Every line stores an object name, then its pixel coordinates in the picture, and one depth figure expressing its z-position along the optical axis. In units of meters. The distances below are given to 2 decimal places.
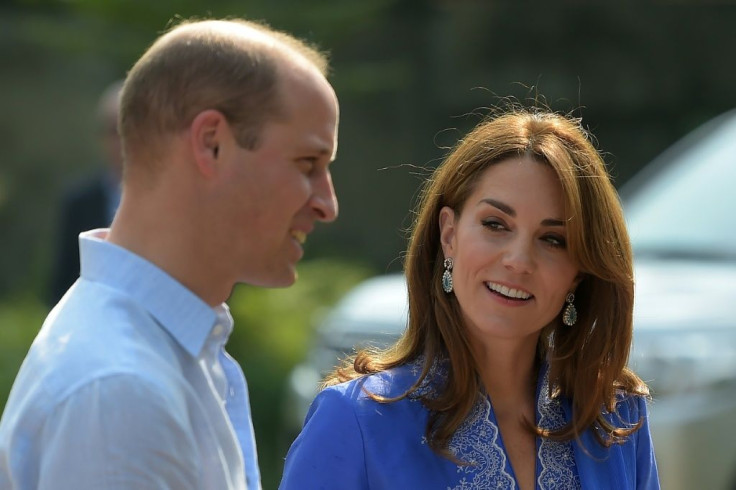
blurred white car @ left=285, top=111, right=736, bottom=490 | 9.59
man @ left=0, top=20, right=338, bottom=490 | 3.89
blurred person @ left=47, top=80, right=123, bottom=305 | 13.04
